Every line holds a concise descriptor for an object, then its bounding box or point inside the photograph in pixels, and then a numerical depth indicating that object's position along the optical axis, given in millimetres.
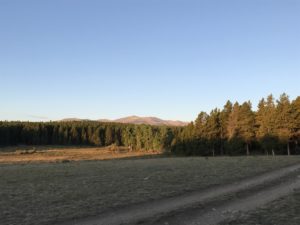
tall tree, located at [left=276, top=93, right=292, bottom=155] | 43885
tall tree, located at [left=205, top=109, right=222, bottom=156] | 54291
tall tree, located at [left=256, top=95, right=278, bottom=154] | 44941
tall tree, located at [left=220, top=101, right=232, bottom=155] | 53515
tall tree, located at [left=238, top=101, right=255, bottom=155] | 48129
